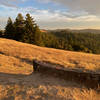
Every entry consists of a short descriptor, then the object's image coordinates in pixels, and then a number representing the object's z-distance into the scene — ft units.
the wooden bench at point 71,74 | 14.34
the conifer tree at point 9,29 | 95.81
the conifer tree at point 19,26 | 91.25
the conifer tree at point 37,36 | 89.10
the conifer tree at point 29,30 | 87.86
